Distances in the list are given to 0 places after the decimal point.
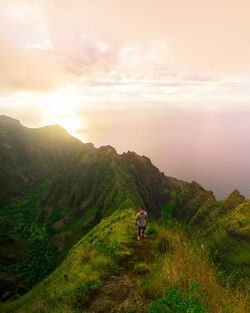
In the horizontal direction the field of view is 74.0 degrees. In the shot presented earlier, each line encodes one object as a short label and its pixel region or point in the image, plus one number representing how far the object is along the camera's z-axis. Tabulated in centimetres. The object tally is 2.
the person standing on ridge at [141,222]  1220
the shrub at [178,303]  417
